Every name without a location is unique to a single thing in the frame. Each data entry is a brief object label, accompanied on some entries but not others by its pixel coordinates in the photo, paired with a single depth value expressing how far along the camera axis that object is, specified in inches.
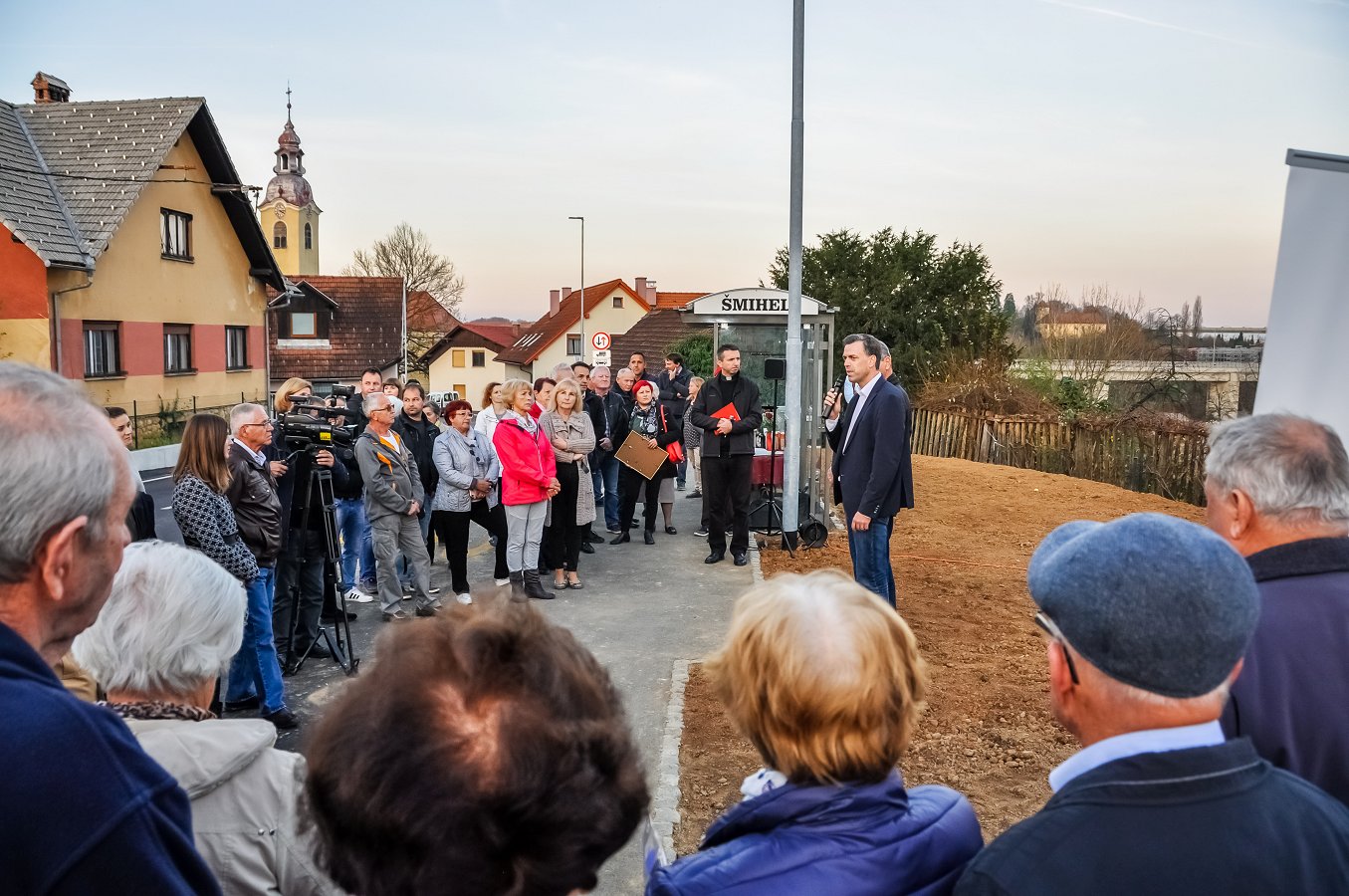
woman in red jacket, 317.4
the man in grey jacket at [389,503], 291.7
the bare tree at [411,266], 2373.3
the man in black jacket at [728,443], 381.1
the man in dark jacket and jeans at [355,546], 325.7
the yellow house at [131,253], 887.1
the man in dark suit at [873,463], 265.4
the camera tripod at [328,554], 253.4
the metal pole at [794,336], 401.7
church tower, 2497.8
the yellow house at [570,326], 2576.3
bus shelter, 441.7
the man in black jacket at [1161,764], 55.1
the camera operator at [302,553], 252.7
